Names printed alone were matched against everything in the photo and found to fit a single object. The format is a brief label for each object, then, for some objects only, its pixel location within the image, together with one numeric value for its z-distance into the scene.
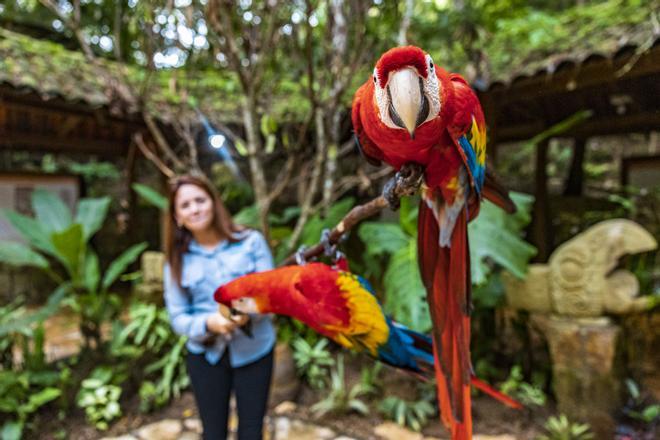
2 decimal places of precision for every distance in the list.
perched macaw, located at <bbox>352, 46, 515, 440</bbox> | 0.36
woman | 1.04
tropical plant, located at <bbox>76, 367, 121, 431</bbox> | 1.91
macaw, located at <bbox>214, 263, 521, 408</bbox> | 0.58
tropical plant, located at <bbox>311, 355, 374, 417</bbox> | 1.94
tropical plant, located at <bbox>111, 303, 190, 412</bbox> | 2.09
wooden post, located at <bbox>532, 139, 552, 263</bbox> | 2.44
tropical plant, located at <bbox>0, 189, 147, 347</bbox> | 2.08
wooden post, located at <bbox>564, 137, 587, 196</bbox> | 3.46
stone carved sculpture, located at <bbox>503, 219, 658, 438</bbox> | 1.74
